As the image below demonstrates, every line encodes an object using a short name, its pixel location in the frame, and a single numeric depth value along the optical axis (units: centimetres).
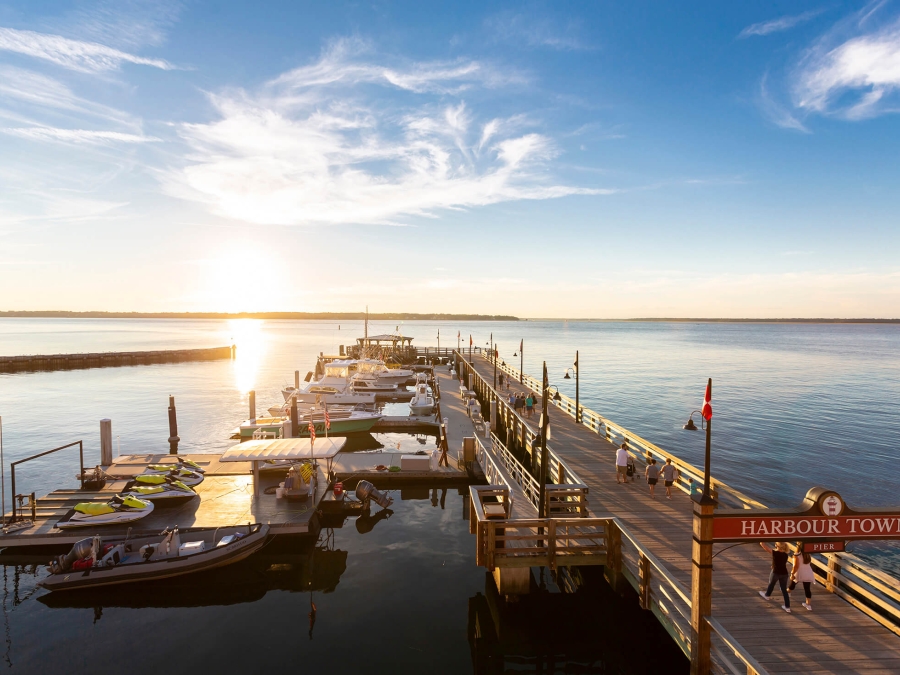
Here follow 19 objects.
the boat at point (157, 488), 1961
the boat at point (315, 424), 3066
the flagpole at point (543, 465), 1383
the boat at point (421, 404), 3988
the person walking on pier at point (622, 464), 1803
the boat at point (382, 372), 5394
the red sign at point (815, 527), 872
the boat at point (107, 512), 1784
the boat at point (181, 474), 2169
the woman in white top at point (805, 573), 1034
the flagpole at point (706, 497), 882
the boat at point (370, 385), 4814
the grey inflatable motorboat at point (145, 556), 1530
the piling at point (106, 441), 2564
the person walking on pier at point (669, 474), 1656
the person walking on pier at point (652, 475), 1678
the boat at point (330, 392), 4150
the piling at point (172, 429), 3428
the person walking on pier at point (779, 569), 1034
